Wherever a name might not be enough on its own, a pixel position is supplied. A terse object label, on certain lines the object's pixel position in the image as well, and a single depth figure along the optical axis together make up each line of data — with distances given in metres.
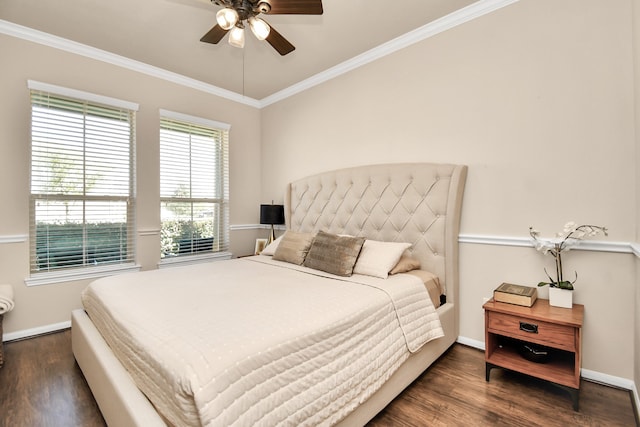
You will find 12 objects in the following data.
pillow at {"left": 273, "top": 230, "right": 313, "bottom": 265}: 2.92
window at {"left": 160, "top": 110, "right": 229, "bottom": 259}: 3.71
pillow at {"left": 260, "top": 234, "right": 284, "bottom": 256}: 3.36
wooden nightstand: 1.74
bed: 1.14
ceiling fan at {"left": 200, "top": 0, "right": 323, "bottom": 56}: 1.83
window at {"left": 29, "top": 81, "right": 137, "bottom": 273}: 2.87
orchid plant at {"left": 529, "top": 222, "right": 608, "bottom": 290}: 1.97
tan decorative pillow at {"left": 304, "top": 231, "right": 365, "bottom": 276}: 2.45
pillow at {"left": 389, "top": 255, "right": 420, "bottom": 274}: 2.42
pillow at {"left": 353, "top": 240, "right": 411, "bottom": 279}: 2.36
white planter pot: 1.93
